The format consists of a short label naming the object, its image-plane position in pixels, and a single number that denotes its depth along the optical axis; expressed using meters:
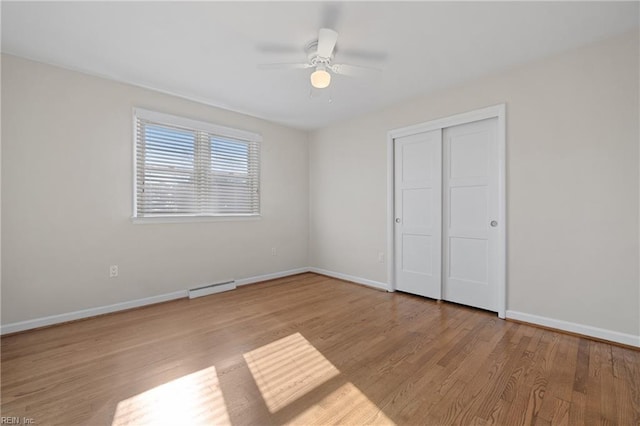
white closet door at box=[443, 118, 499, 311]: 3.04
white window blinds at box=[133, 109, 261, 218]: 3.33
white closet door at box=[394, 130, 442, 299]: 3.48
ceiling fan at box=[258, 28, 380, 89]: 2.17
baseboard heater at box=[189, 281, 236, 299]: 3.65
